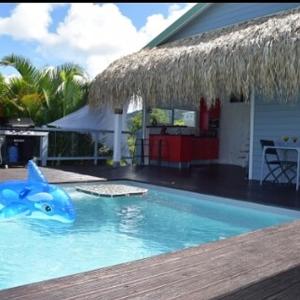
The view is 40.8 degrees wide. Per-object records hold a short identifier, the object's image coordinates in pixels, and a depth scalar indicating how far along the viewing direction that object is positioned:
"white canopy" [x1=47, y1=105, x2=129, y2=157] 11.12
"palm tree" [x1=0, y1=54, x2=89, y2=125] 11.43
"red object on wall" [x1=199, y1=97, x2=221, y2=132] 12.44
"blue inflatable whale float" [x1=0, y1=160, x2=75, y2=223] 5.27
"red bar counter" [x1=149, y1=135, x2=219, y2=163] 10.69
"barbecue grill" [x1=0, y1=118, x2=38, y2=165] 9.64
